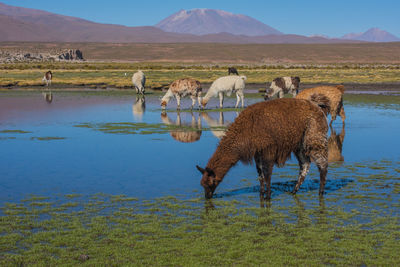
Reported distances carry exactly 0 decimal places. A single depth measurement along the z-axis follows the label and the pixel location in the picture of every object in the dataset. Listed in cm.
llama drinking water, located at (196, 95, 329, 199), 891
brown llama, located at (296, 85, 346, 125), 1805
